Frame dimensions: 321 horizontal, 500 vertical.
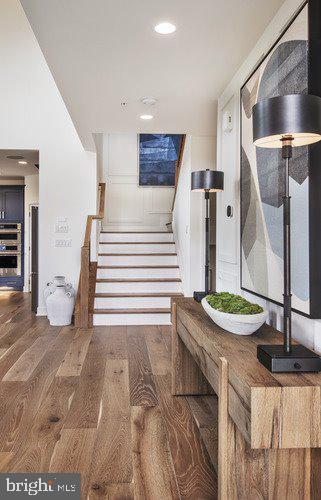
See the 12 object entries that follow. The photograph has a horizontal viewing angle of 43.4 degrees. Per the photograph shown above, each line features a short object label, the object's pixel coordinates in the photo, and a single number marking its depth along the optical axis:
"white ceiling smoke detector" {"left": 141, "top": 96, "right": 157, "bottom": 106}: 4.01
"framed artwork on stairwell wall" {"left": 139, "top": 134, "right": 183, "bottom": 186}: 8.55
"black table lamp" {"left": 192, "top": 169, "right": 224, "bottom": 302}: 3.39
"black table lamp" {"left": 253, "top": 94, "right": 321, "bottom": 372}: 1.51
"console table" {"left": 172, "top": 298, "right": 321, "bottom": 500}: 1.35
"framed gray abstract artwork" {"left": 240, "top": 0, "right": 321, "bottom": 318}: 1.88
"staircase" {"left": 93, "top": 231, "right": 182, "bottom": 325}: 5.54
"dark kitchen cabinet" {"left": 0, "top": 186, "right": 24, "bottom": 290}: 9.09
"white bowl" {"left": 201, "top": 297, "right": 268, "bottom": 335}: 1.96
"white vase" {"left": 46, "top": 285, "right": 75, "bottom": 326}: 5.59
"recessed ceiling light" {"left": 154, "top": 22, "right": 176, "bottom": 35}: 2.64
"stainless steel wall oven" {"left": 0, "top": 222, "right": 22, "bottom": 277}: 9.08
